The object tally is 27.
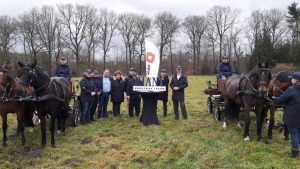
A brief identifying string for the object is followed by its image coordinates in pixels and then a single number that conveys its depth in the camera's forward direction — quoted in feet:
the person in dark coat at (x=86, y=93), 26.21
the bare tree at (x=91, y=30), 116.97
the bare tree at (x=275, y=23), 117.94
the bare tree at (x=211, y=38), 128.72
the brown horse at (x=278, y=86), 20.25
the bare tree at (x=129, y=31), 125.55
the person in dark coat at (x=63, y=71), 26.27
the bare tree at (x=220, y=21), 127.99
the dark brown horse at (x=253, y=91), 18.73
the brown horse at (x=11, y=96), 18.71
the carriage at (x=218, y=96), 26.05
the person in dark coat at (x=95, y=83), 27.42
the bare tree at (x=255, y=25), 124.30
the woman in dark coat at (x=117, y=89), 29.41
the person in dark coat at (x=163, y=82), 29.11
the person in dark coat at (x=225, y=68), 27.47
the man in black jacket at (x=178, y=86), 27.54
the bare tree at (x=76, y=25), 112.62
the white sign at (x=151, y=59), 25.31
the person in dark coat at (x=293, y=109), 16.05
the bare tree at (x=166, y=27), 127.31
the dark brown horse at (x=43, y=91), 18.31
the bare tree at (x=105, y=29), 121.59
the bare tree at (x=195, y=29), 129.76
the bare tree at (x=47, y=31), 106.86
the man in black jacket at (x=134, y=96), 29.54
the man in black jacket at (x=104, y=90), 28.60
